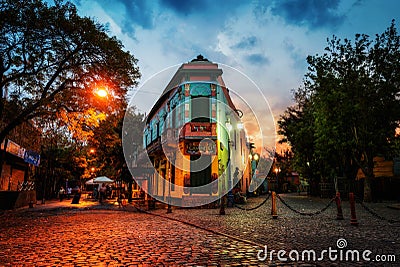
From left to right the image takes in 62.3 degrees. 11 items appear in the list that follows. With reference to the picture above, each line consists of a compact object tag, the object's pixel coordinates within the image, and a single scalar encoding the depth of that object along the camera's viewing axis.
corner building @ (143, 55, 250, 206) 22.16
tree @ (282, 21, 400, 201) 22.86
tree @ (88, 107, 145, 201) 16.44
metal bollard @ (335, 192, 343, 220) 11.78
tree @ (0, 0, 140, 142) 12.87
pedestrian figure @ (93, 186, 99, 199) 33.91
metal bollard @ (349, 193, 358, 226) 10.17
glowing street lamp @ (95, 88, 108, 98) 14.68
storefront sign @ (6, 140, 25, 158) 17.81
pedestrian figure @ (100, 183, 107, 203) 28.14
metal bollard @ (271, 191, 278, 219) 12.89
